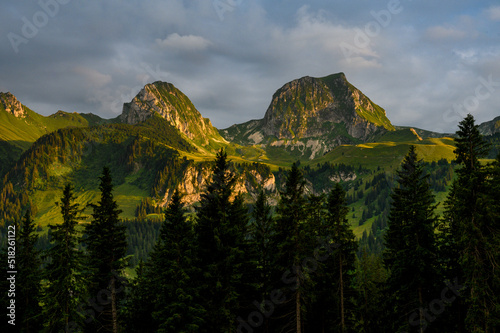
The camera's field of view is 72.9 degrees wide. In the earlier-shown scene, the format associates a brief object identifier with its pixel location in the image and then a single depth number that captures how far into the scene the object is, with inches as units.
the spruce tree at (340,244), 1351.6
